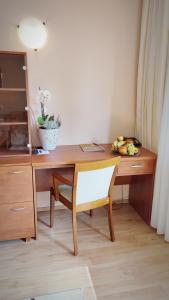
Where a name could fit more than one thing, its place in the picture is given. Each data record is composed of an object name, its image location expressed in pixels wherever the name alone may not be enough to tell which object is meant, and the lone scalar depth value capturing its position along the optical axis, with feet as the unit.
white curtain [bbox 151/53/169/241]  5.70
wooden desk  5.86
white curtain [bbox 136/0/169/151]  5.82
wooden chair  5.12
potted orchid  6.48
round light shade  6.22
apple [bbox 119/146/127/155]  6.42
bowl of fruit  6.41
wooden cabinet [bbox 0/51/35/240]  5.53
